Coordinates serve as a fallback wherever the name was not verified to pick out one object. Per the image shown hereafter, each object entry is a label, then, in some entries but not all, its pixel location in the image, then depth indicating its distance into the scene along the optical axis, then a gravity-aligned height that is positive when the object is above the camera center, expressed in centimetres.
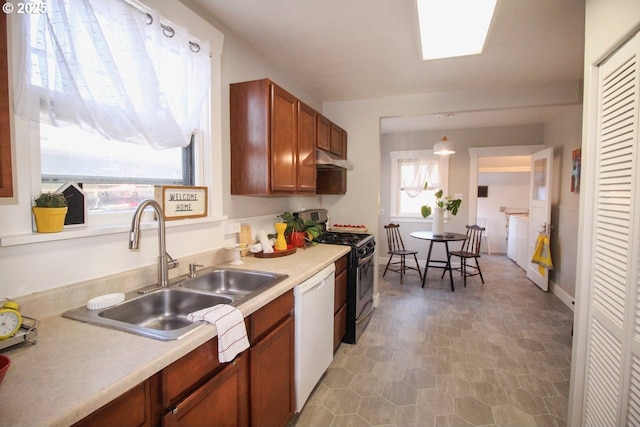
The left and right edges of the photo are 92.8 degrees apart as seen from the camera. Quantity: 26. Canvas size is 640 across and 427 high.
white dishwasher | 173 -84
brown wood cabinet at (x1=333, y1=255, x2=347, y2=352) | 244 -89
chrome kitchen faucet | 137 -27
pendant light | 427 +71
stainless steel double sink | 110 -48
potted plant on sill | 113 -6
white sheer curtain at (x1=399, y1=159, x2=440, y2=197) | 555 +43
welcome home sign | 163 -3
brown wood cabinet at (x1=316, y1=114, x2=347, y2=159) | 283 +60
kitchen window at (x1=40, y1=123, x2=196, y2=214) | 124 +14
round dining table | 422 -56
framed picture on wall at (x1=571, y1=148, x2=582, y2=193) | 353 +35
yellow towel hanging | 411 -76
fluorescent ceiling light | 149 +96
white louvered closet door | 118 -24
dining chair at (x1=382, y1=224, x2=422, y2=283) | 470 -83
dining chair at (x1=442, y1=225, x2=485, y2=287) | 441 -76
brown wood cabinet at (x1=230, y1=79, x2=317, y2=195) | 204 +40
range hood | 277 +33
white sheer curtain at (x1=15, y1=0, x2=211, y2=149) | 109 +52
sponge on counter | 120 -43
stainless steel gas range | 268 -71
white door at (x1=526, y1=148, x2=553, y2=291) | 417 -10
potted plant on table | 442 -24
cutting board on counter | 219 -42
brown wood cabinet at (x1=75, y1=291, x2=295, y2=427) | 86 -68
